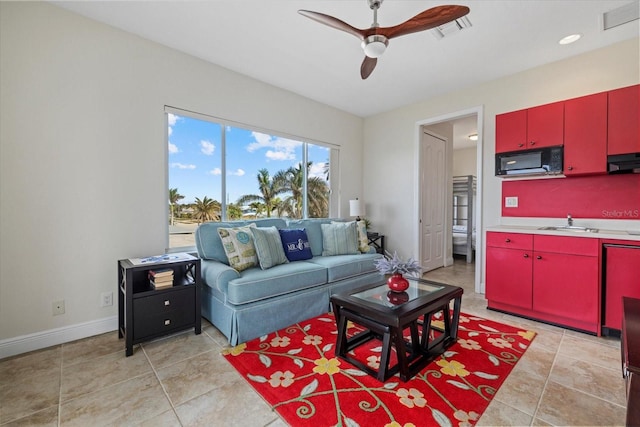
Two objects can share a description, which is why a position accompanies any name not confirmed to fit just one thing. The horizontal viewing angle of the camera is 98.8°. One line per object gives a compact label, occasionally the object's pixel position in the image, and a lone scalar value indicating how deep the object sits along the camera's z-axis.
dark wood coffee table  1.75
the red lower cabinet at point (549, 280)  2.42
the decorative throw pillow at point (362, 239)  3.70
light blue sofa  2.28
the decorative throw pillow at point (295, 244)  3.11
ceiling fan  1.77
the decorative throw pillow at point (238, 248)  2.61
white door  4.50
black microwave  2.79
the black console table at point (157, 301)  2.12
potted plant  2.11
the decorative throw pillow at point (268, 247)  2.73
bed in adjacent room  5.46
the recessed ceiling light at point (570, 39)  2.60
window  3.02
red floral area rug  1.49
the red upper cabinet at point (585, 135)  2.55
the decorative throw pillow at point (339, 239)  3.53
